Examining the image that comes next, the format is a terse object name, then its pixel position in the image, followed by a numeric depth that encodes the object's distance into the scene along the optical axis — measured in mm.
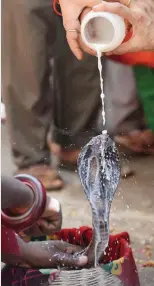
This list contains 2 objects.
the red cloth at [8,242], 1385
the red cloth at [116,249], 1519
